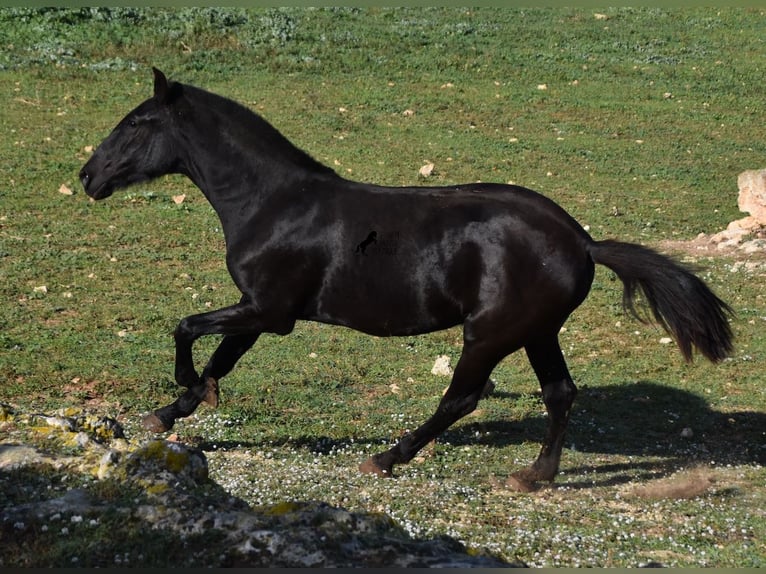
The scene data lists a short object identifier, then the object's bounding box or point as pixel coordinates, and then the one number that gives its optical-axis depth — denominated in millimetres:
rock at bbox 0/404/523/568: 10180
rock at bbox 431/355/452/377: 20672
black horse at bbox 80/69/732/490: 15258
